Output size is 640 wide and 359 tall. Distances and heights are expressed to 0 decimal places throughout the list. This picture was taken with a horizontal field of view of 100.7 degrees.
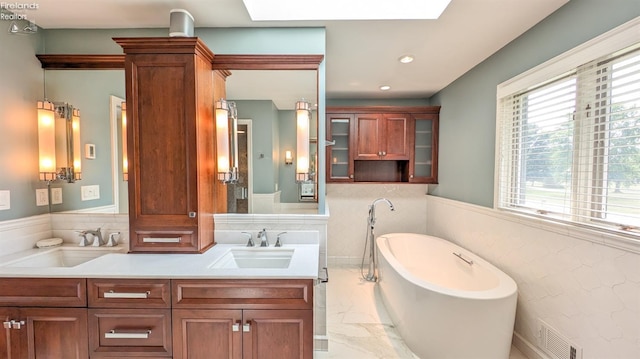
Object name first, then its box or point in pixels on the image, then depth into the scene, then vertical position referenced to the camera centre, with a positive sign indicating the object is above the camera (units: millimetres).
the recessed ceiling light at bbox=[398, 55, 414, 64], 2488 +1058
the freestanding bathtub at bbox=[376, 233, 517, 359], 1771 -1033
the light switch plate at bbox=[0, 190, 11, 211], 1773 -208
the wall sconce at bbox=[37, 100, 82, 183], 1987 +206
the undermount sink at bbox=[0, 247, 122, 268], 1920 -632
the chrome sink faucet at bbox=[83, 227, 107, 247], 1993 -510
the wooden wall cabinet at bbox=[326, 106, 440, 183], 3631 +428
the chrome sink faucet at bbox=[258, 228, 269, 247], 1953 -512
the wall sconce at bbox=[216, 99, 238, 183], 1977 +232
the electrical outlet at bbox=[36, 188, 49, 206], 1995 -213
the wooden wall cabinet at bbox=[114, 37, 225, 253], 1746 +180
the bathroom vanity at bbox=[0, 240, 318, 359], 1441 -793
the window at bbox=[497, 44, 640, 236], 1423 +155
